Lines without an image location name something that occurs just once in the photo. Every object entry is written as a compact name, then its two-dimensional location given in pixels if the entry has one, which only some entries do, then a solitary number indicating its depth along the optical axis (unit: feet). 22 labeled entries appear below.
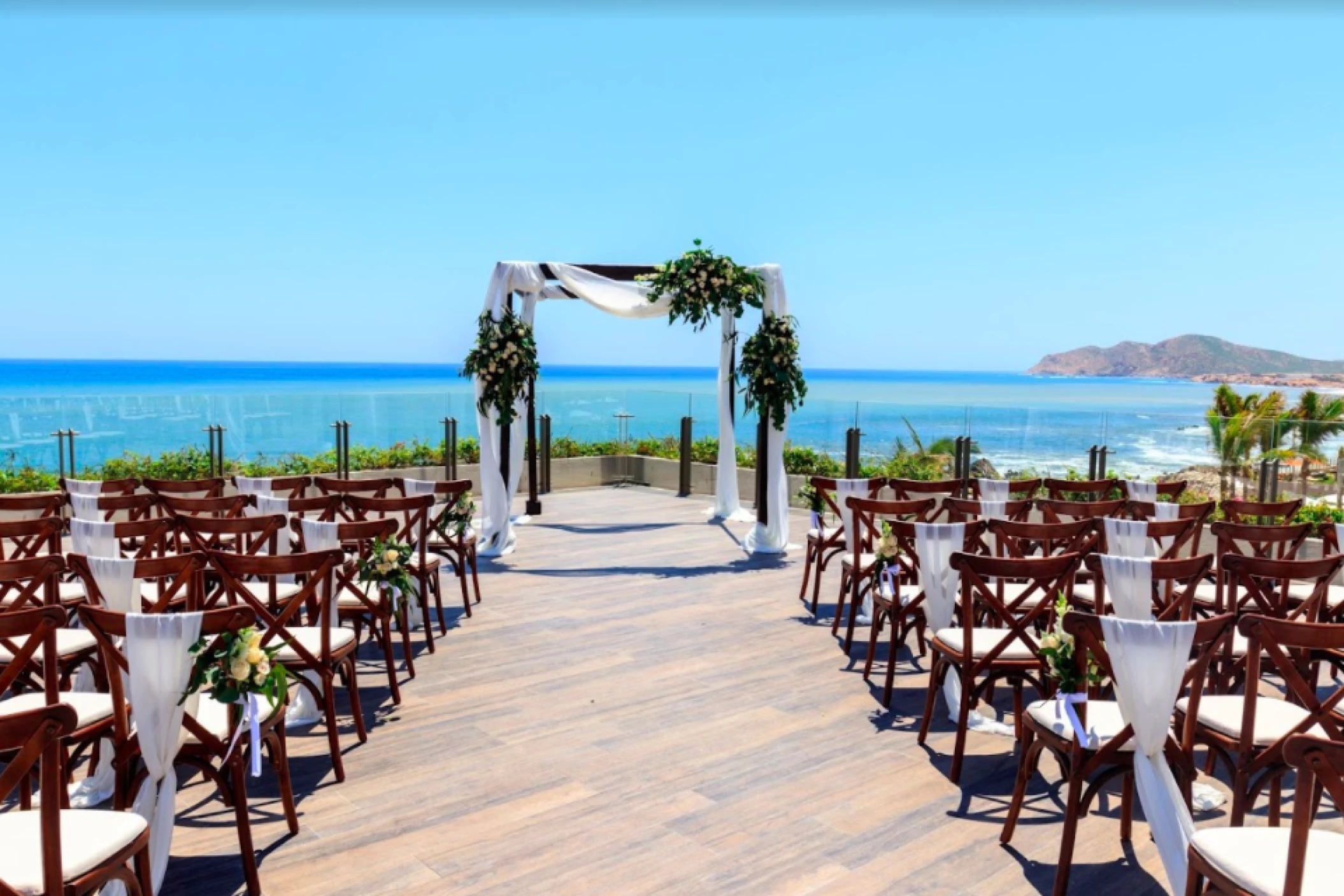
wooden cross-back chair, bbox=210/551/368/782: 11.97
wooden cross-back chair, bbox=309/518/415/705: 15.65
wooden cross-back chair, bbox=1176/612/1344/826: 8.75
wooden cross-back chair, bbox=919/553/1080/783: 12.38
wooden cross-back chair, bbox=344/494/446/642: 18.33
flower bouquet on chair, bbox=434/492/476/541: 21.36
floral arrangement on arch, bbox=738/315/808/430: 29.40
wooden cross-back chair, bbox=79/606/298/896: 9.14
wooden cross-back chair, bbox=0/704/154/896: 6.13
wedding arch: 28.94
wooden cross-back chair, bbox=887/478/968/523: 21.91
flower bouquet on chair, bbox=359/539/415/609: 15.78
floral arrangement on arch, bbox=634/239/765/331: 29.66
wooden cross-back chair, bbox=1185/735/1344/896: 6.11
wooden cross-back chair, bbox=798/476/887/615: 21.90
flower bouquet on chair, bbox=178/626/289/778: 9.22
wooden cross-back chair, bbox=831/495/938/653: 18.48
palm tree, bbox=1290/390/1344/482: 27.96
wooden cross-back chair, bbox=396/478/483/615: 21.34
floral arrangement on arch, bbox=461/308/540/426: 29.09
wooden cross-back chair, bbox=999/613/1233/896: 9.29
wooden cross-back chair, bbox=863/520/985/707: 15.72
